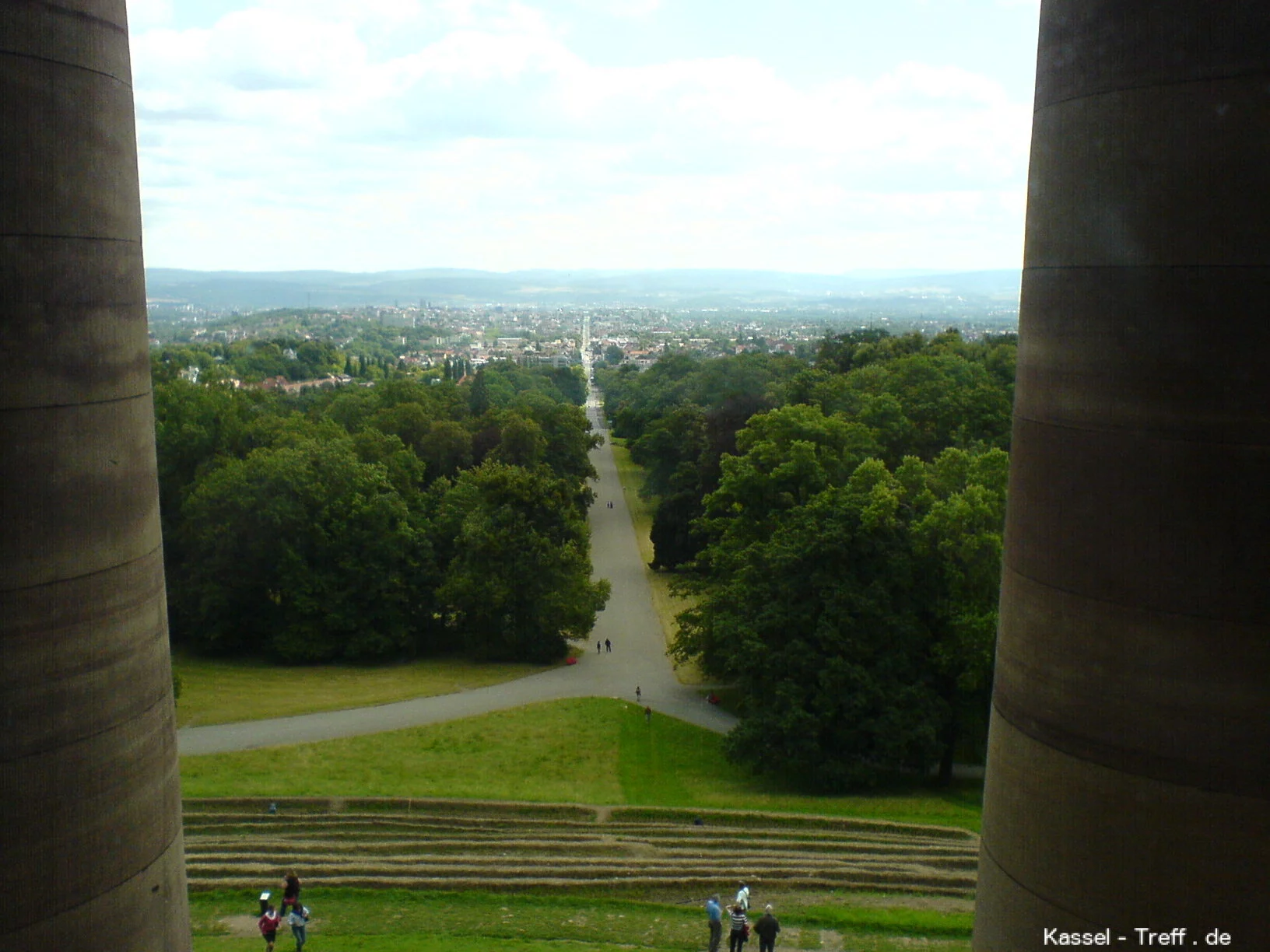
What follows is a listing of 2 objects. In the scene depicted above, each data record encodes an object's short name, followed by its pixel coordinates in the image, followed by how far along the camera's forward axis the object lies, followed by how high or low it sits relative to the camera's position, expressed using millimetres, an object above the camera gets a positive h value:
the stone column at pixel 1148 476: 7691 -1243
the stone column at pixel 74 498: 8195 -1614
